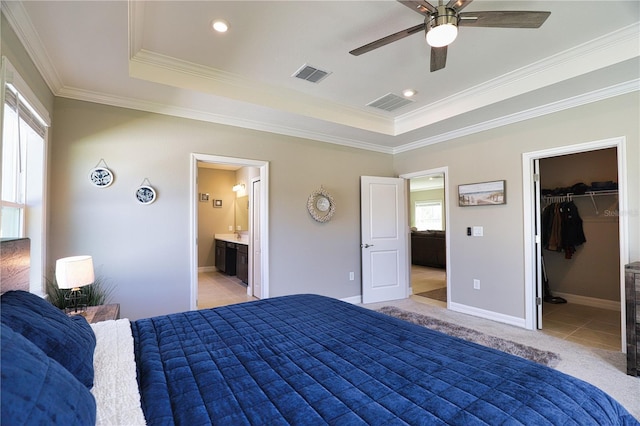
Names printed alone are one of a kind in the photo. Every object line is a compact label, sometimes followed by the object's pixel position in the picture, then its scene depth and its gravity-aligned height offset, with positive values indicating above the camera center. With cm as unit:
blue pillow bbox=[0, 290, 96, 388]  103 -43
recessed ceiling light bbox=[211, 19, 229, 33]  233 +151
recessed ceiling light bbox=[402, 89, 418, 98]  352 +146
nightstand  222 -75
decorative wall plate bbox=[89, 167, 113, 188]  298 +41
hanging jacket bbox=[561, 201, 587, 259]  443 -22
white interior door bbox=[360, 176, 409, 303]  468 -38
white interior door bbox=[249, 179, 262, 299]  467 -46
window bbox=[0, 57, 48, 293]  194 +39
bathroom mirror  734 +9
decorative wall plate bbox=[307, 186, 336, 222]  431 +16
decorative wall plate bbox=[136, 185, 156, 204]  318 +25
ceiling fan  188 +126
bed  85 -62
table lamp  208 -38
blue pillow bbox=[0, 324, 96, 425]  60 -39
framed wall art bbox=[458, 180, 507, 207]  373 +27
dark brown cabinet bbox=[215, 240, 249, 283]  558 -90
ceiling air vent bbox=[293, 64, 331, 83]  302 +147
